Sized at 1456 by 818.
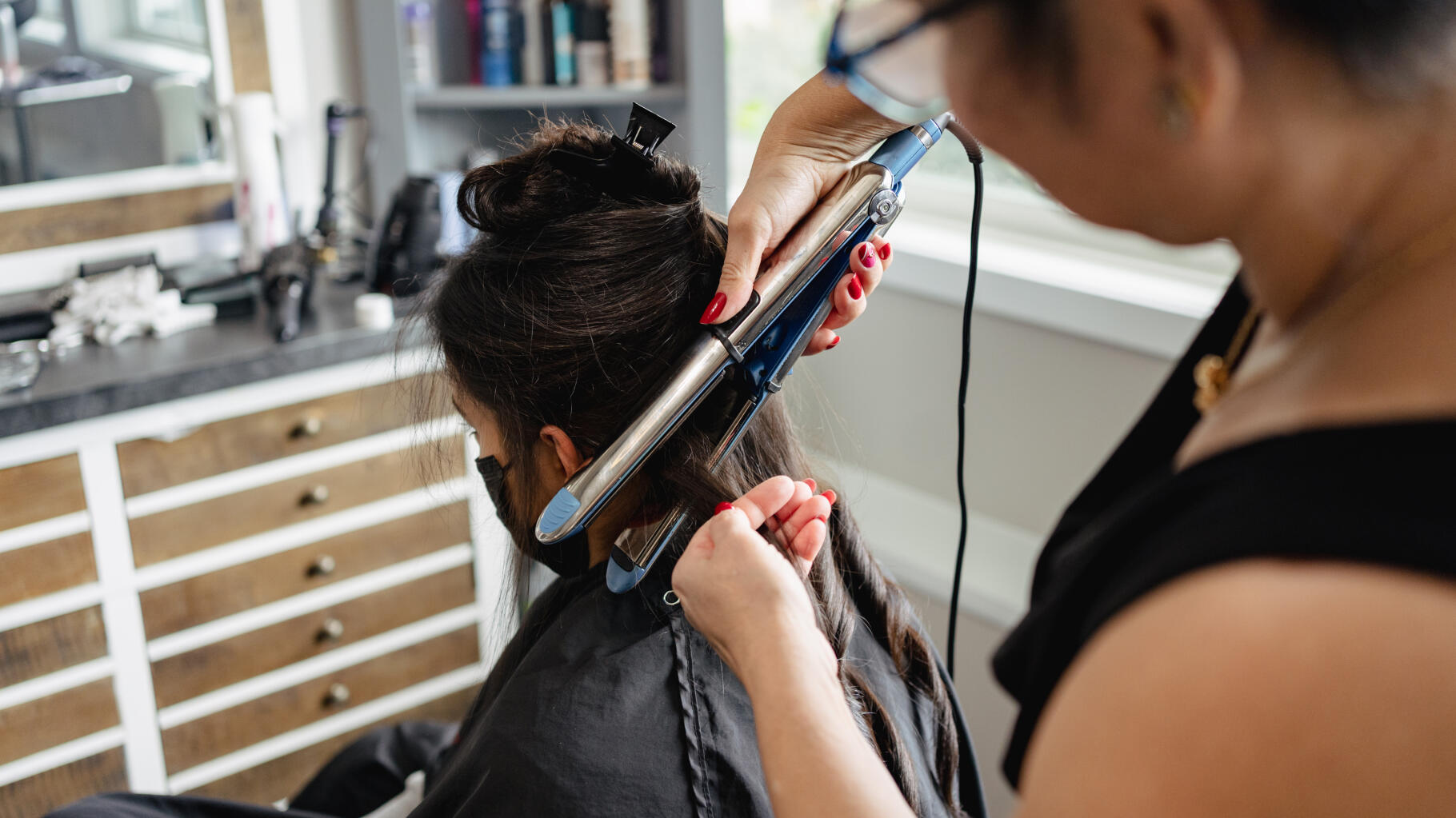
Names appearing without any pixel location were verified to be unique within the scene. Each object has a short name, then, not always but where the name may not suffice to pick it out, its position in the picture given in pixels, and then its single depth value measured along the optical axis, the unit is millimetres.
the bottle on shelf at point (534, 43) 2148
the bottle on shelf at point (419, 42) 2104
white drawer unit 1606
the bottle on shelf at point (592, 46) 2135
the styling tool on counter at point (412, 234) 1926
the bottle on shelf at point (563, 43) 2121
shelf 2104
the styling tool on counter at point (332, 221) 2010
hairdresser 381
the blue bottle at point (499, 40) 2127
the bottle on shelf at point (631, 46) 2113
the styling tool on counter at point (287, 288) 1766
